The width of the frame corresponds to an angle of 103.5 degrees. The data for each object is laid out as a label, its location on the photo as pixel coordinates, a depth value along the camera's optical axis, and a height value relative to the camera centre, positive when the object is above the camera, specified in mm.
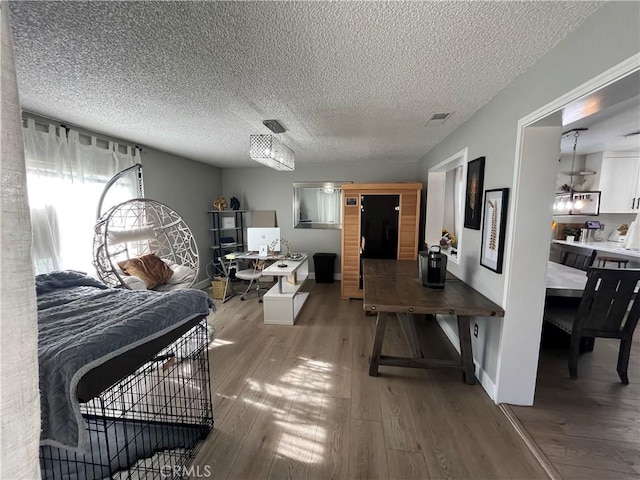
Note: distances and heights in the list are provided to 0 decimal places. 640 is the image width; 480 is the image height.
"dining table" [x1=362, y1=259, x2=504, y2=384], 1894 -689
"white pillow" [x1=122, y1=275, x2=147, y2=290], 2382 -673
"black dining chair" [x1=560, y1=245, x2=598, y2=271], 3808 -658
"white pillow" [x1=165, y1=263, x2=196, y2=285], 2953 -740
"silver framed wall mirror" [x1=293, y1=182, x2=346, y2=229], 5148 +181
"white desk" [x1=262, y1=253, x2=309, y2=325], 3289 -1148
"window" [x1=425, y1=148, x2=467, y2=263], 3795 +214
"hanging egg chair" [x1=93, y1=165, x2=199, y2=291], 2410 -470
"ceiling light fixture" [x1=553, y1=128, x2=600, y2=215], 4312 +248
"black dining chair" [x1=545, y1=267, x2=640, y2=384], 2033 -799
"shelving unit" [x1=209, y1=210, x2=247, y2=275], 4961 -390
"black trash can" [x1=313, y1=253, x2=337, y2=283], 4949 -1026
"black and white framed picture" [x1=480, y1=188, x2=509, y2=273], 1812 -95
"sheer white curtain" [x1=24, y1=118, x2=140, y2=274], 2314 +244
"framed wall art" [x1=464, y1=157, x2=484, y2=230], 2182 +184
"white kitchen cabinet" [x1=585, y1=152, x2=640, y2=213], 4062 +573
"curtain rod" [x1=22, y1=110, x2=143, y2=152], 2277 +883
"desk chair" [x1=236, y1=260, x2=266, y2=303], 4027 -979
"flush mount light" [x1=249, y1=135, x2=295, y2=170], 2486 +646
